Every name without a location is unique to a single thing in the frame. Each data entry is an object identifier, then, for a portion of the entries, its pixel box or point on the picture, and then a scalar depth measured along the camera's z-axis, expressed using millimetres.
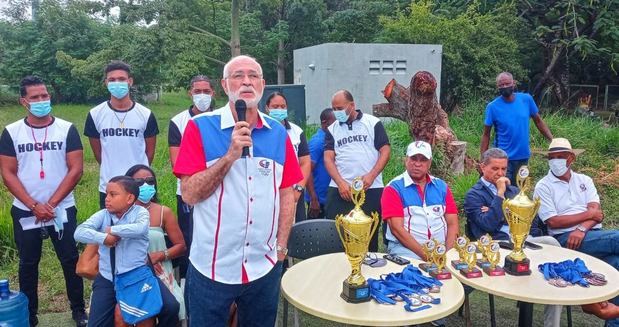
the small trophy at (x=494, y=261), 2868
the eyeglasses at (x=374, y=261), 2982
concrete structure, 11070
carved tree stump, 6586
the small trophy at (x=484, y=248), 2932
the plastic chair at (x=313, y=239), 3578
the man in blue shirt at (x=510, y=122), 5332
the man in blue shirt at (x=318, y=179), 4645
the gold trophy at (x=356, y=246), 2463
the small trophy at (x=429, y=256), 2829
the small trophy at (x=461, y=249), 2936
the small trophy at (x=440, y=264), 2768
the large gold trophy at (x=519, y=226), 2879
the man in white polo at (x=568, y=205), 3854
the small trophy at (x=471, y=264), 2836
